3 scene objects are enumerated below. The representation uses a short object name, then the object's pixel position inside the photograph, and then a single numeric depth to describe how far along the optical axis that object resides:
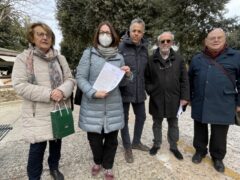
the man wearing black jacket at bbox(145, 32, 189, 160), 3.67
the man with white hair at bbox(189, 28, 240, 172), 3.39
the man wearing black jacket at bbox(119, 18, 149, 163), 3.71
